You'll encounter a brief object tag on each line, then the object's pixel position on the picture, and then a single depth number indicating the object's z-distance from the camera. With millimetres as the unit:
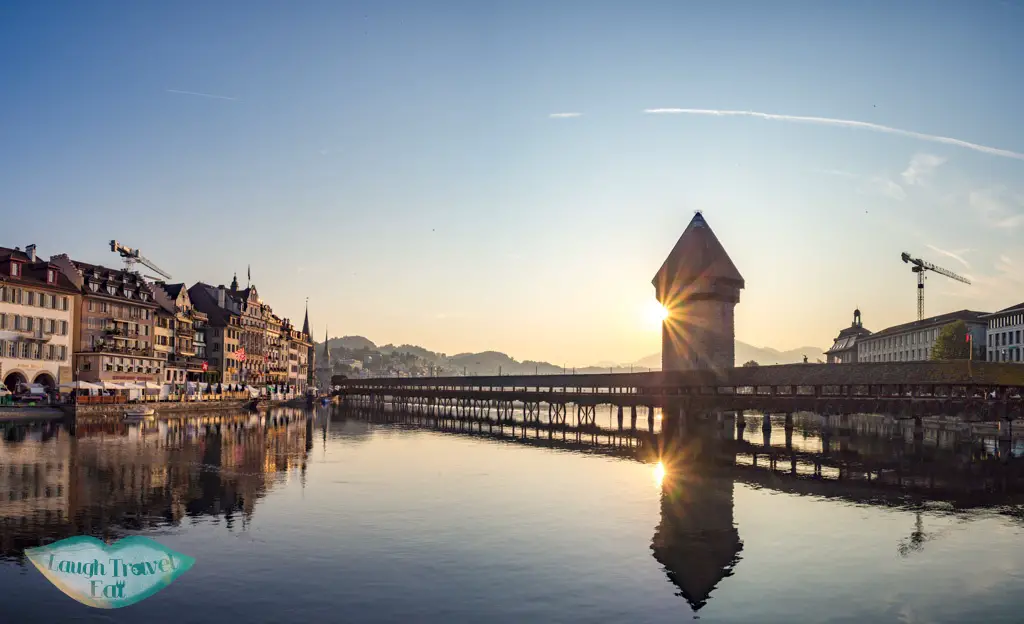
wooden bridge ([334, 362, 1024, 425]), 58000
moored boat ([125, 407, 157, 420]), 69312
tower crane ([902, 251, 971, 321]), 190125
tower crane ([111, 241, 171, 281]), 117250
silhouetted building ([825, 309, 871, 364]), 172500
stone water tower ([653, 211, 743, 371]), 82875
